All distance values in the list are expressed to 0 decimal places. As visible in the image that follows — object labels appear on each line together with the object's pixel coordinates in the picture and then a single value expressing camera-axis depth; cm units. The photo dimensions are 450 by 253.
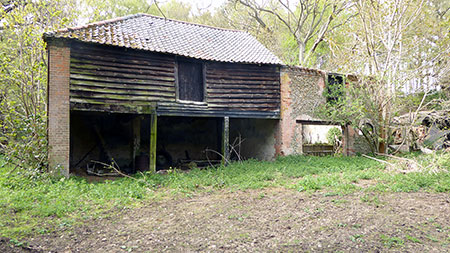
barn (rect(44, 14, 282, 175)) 941
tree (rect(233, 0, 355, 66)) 2096
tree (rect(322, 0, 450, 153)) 1252
